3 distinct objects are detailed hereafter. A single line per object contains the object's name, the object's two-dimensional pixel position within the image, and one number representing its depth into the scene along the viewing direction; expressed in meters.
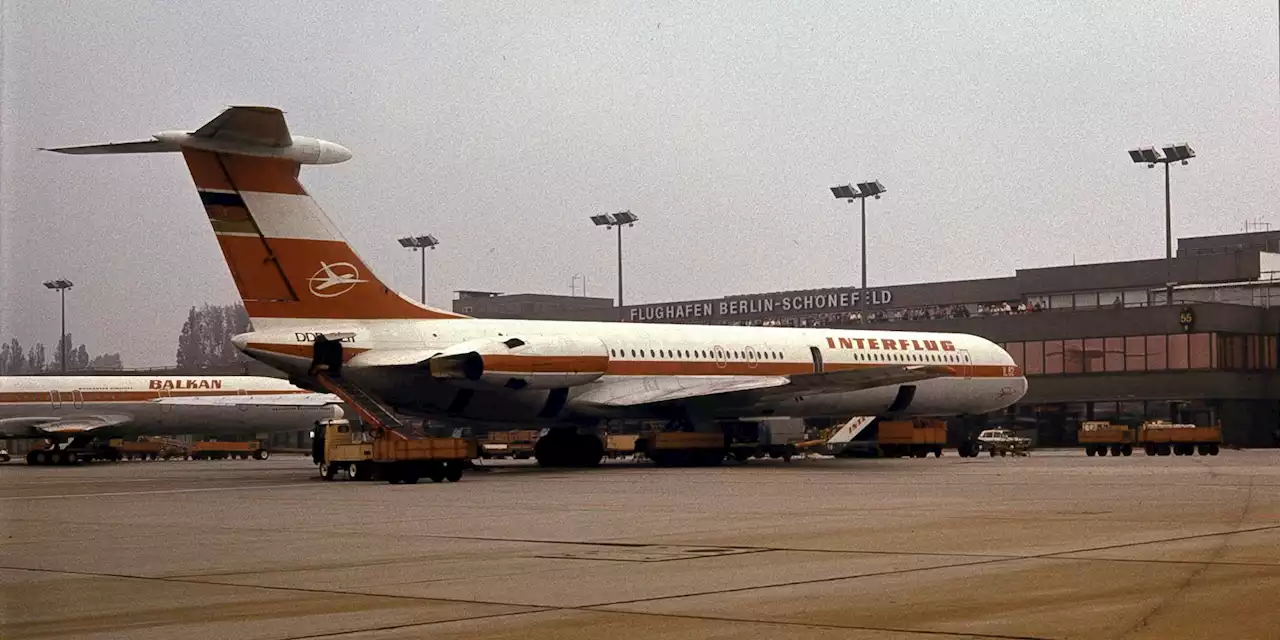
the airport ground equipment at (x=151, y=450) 81.25
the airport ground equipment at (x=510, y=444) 59.75
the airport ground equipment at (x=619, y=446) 55.66
